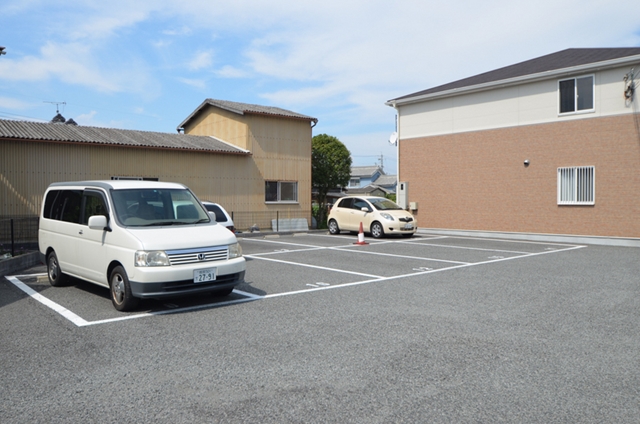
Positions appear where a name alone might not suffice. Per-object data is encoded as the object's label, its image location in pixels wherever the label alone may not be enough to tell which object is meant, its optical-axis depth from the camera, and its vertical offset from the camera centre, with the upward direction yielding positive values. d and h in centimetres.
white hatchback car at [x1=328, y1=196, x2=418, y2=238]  1814 -44
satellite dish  2359 +301
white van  660 -51
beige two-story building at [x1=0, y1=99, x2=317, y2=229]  1620 +174
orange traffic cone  1577 -105
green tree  3797 +304
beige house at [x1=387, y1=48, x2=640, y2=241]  1658 +207
